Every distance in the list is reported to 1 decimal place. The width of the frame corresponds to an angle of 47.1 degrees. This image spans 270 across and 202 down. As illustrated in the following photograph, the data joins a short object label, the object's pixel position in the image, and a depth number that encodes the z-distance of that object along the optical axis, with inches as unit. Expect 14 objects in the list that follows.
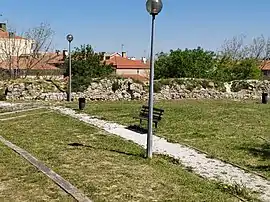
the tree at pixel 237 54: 1209.6
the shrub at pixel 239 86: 769.4
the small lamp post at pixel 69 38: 586.3
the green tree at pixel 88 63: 978.9
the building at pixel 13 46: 1059.9
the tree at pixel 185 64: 867.8
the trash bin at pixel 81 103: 513.4
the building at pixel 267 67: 1875.0
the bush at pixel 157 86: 712.4
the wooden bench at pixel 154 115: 367.7
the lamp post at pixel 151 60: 246.0
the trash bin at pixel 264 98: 643.6
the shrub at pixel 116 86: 697.1
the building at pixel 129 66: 1821.2
